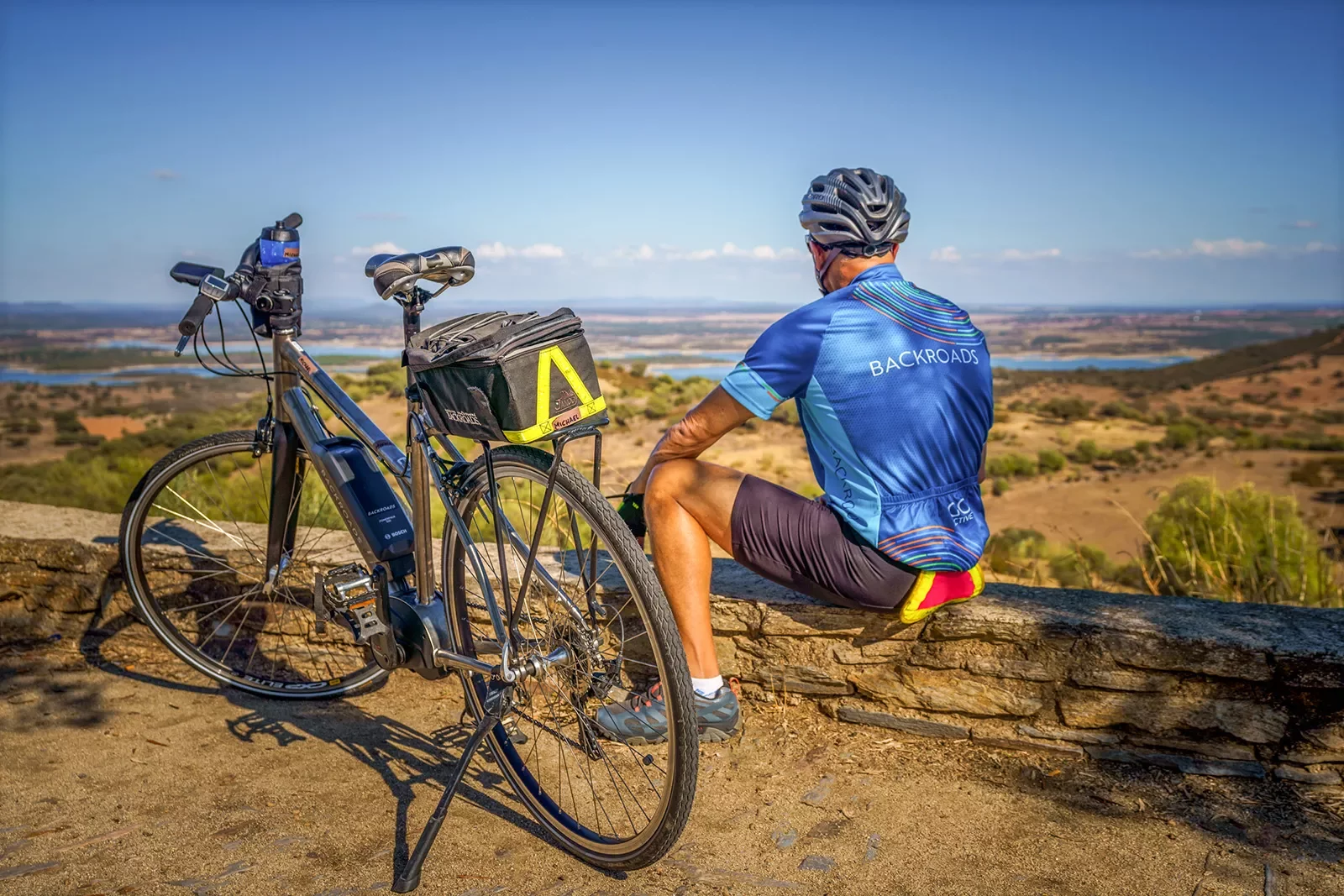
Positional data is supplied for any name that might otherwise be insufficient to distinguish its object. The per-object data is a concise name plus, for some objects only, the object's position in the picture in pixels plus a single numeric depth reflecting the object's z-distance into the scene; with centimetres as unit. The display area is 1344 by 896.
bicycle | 226
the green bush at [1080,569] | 844
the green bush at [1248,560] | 495
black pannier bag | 210
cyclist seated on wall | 250
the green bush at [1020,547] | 778
